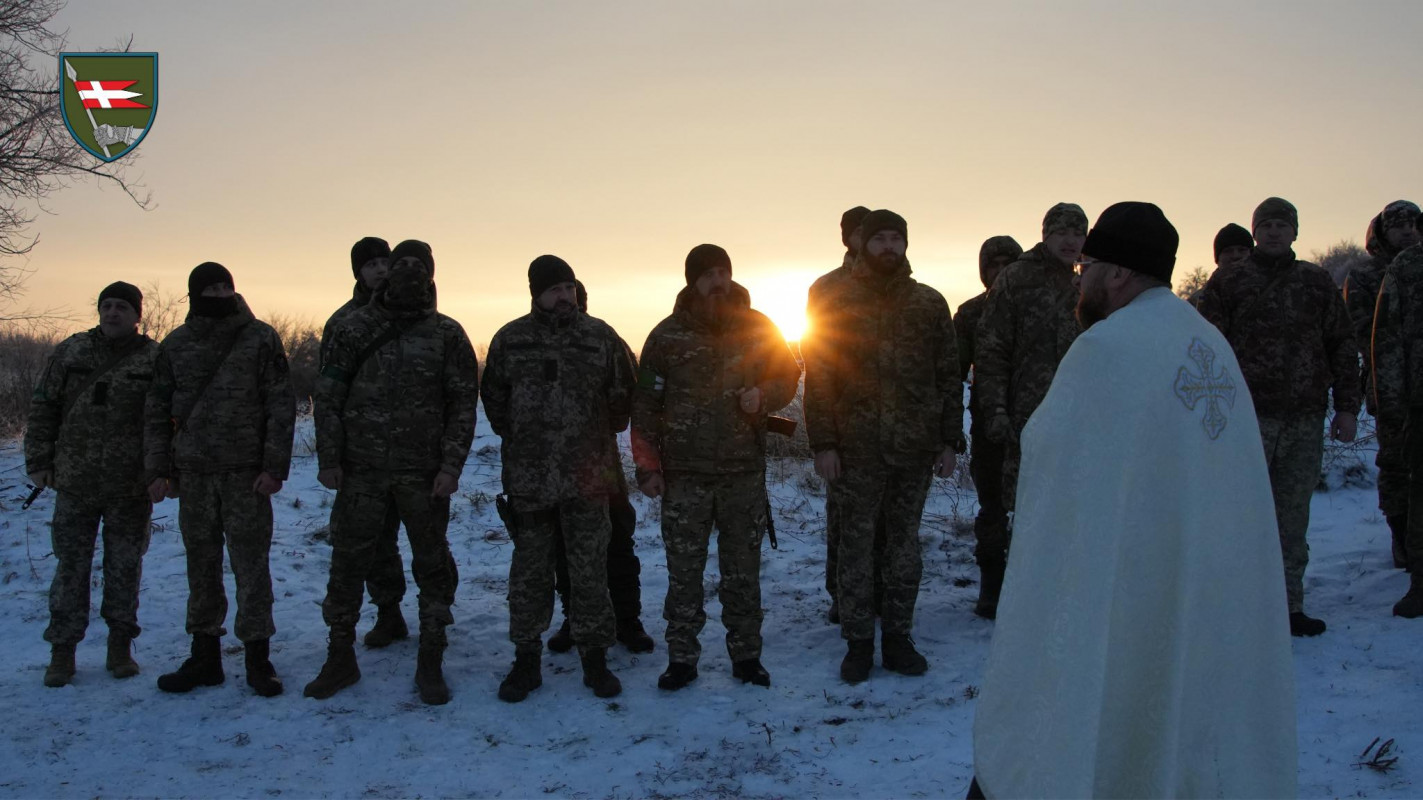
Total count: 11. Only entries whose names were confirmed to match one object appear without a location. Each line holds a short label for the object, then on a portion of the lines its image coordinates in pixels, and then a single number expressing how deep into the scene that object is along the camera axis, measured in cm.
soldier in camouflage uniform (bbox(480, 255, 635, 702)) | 559
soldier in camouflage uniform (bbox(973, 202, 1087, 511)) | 585
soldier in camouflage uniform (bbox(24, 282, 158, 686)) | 588
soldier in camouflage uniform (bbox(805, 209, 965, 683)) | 566
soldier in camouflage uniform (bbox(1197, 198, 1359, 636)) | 582
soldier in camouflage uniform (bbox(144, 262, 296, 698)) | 566
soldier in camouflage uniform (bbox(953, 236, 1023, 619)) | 672
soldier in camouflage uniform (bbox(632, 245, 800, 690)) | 560
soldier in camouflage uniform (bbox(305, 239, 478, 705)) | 552
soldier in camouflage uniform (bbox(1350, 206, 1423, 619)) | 586
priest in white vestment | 264
